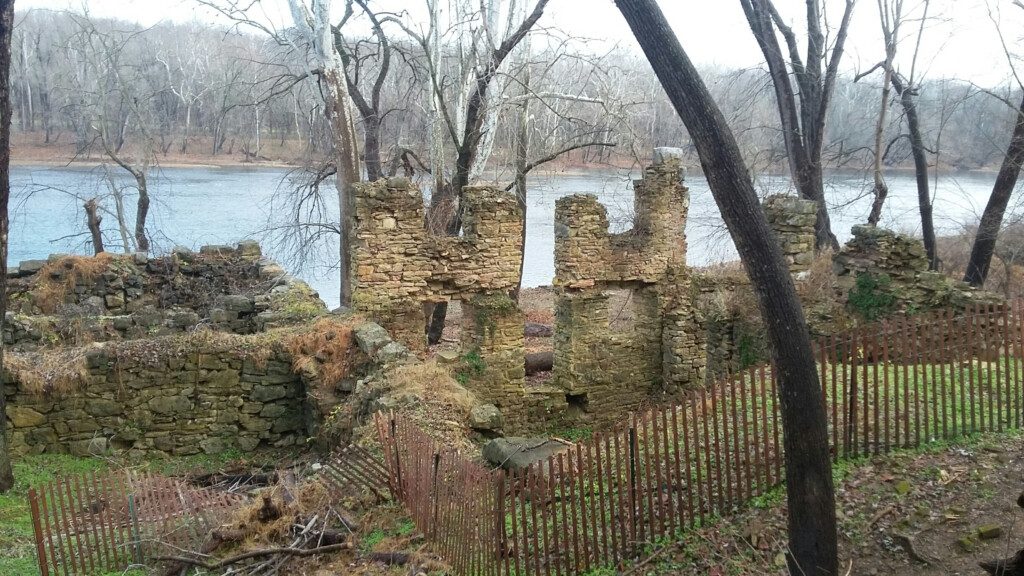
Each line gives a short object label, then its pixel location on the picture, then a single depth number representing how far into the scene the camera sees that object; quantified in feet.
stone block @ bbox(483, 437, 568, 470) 22.59
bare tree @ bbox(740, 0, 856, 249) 54.03
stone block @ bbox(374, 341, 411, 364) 30.99
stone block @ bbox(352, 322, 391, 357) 32.96
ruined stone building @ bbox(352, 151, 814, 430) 41.27
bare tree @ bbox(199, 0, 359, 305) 52.85
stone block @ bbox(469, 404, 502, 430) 27.50
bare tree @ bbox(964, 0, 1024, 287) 49.19
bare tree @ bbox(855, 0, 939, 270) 56.85
